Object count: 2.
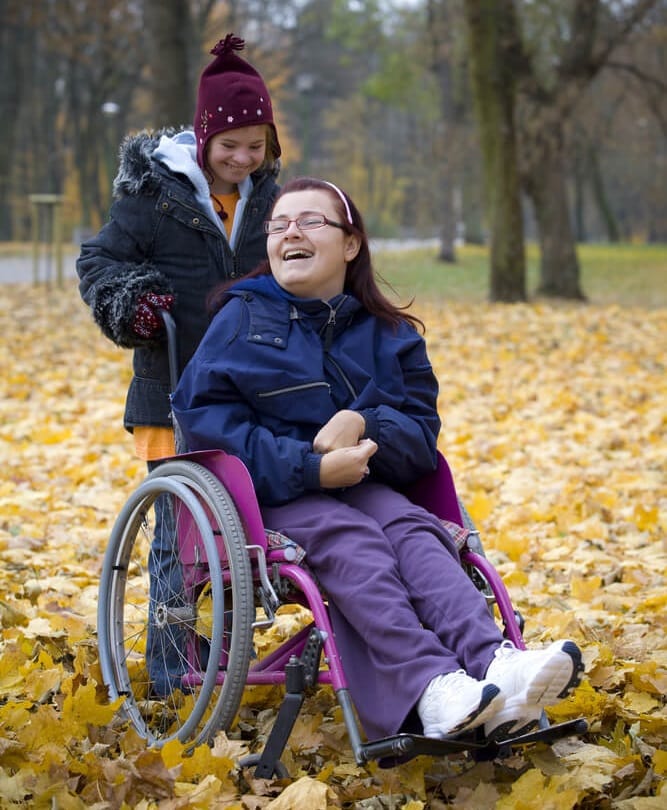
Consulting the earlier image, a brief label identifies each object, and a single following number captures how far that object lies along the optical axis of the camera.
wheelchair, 2.63
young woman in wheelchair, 2.50
